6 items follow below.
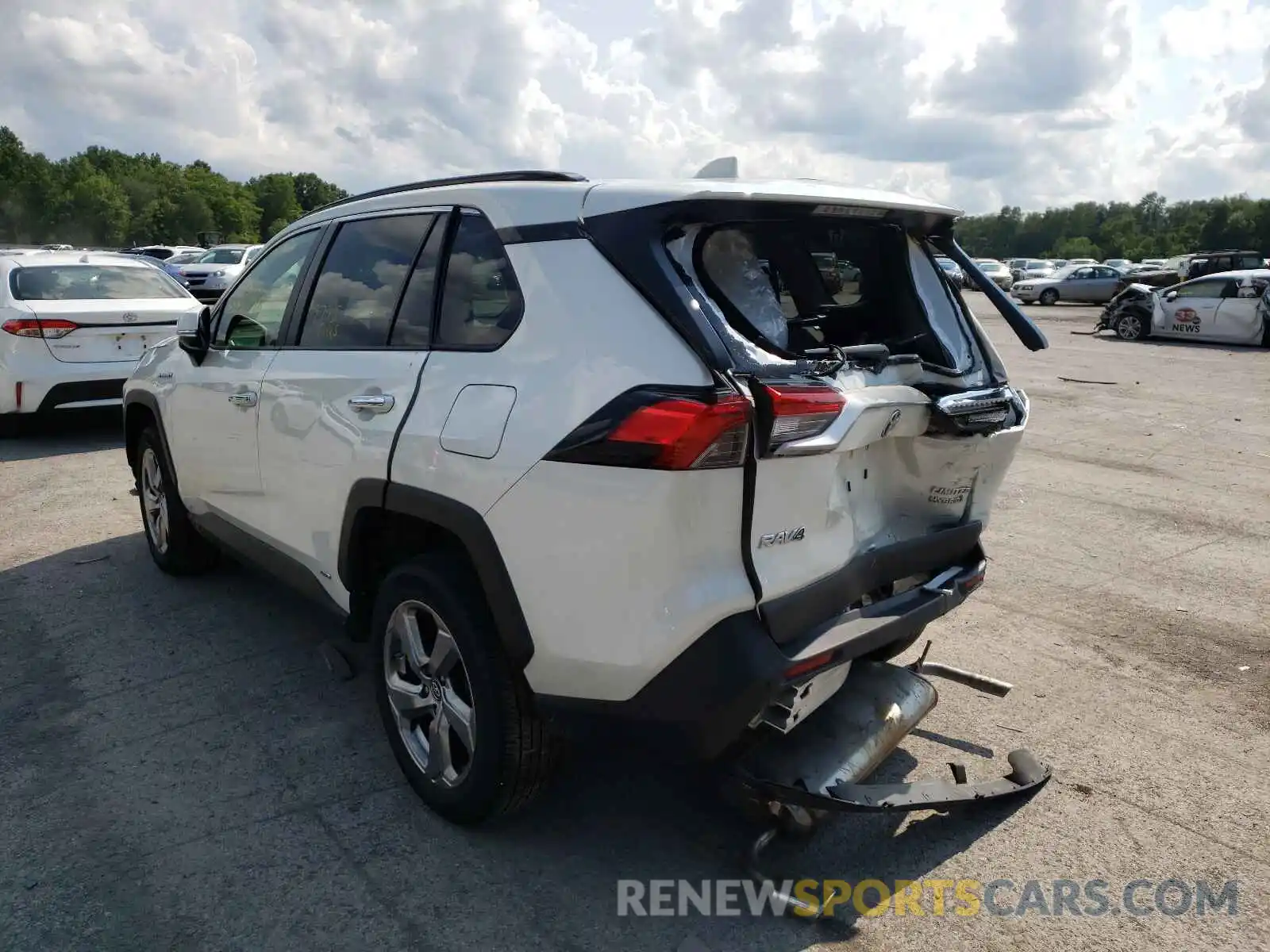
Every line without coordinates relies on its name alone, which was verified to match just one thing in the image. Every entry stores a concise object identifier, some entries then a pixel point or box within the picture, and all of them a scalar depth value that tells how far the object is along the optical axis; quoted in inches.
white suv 97.3
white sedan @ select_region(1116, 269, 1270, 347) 748.6
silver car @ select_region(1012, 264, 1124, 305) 1333.7
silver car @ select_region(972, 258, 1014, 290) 1446.9
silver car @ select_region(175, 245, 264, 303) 857.5
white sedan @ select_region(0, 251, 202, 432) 333.1
